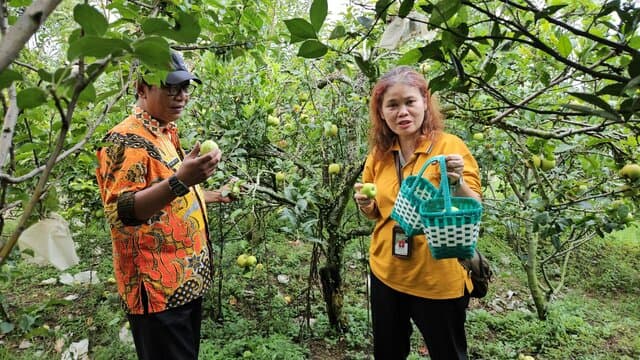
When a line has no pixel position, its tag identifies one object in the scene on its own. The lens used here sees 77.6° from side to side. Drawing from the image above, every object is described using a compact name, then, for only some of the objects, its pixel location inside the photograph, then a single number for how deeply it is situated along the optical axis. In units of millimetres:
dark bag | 1483
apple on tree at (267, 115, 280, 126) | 2344
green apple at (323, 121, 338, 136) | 2225
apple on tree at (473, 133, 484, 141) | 2291
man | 1290
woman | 1520
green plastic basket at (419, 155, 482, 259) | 1191
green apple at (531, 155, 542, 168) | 1955
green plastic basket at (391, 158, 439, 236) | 1361
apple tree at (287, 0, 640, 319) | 636
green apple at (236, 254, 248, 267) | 2162
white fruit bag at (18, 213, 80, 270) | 856
